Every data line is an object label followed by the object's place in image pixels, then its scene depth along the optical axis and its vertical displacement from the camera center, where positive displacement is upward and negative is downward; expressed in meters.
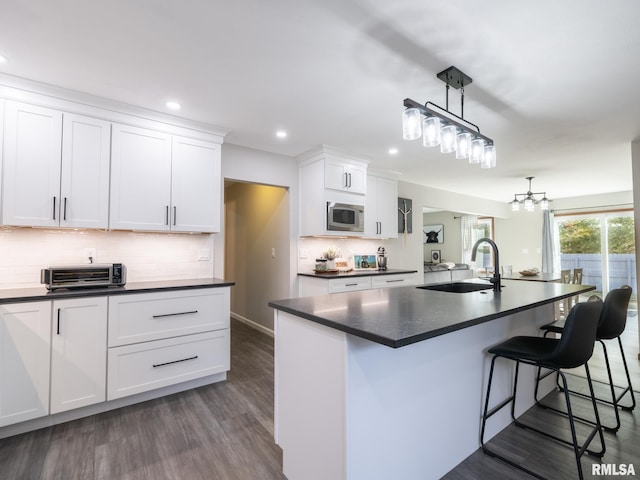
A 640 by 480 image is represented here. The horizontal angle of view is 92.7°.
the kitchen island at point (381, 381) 1.25 -0.64
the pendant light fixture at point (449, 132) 1.83 +0.78
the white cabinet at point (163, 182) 2.57 +0.59
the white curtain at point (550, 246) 7.26 +0.05
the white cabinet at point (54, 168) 2.18 +0.60
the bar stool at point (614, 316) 2.09 -0.47
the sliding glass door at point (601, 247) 6.39 +0.03
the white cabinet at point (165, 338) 2.33 -0.76
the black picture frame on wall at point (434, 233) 9.08 +0.45
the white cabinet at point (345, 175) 3.75 +0.94
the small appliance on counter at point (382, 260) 4.66 -0.18
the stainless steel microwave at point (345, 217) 3.77 +0.40
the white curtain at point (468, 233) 8.38 +0.42
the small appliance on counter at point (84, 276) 2.20 -0.22
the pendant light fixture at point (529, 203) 5.05 +0.76
